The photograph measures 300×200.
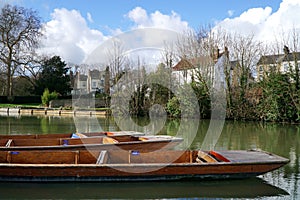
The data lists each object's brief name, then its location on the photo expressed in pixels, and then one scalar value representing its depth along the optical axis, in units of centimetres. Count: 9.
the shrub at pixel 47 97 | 3516
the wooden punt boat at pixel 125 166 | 673
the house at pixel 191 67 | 2567
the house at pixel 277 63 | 2275
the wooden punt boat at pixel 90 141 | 854
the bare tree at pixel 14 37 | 3522
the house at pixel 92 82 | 3372
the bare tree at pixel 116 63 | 3060
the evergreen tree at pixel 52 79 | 4150
